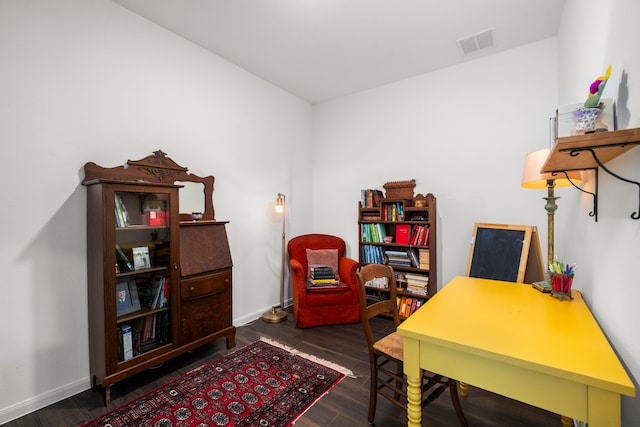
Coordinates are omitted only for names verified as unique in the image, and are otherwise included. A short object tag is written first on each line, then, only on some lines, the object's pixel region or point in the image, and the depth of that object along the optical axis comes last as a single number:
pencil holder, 1.54
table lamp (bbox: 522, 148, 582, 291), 1.64
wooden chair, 1.64
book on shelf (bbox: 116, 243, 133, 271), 2.12
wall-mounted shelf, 0.90
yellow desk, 0.83
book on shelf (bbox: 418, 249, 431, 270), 3.21
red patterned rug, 1.81
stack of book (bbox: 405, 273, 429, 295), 3.22
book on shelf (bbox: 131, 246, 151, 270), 2.20
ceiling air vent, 2.75
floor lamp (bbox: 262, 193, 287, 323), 3.39
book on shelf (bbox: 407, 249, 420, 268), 3.31
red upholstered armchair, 3.18
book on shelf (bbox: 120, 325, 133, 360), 2.09
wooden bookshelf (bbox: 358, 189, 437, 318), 3.20
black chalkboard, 2.61
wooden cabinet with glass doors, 2.00
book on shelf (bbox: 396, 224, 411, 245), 3.36
